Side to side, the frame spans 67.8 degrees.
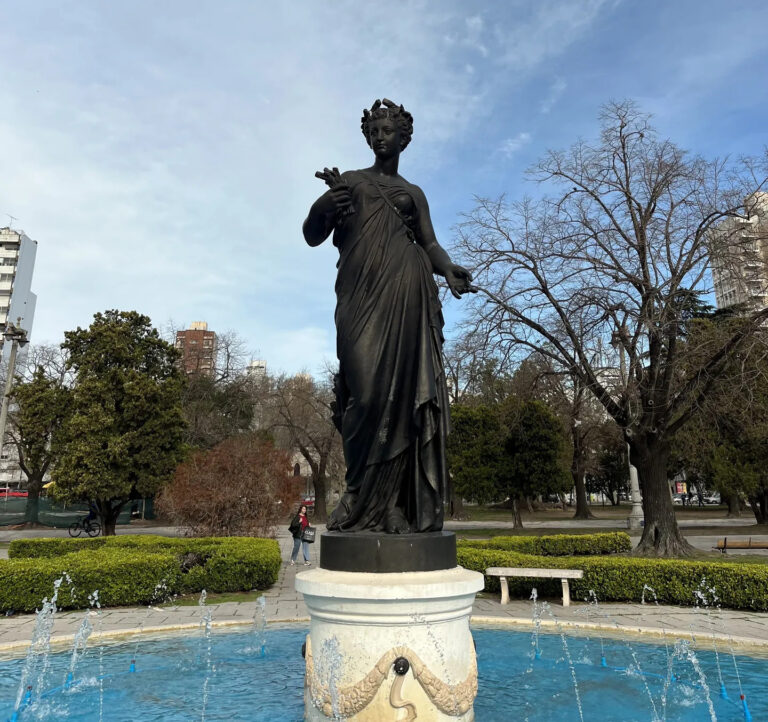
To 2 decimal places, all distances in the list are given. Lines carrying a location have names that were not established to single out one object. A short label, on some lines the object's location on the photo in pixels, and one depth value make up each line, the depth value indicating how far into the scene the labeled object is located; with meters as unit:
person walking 14.27
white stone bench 9.07
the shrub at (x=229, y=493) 16.12
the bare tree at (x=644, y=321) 13.13
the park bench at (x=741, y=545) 15.36
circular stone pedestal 3.05
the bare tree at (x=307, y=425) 31.89
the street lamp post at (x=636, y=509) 23.20
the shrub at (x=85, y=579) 8.70
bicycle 23.80
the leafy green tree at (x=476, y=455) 25.27
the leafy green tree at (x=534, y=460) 24.88
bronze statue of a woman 3.80
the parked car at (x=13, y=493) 45.29
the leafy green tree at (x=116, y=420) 20.03
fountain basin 4.30
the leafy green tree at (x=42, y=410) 21.91
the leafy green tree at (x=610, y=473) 41.20
